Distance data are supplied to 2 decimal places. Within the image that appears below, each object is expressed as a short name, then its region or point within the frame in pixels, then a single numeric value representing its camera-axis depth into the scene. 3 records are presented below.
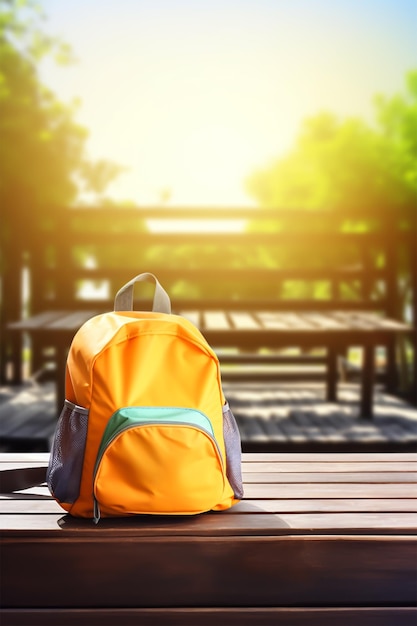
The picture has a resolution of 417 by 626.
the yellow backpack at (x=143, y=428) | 1.38
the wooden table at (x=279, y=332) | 3.69
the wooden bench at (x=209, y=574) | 1.32
